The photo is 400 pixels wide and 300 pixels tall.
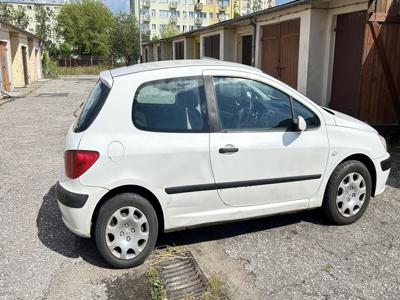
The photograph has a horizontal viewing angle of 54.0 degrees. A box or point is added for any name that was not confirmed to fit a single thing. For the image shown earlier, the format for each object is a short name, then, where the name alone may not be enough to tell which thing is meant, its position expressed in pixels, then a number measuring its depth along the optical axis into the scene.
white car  3.32
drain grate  3.12
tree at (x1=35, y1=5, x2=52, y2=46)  57.66
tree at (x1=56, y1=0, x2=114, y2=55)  55.16
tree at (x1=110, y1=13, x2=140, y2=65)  53.03
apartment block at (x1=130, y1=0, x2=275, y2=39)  78.00
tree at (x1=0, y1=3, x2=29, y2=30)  50.94
